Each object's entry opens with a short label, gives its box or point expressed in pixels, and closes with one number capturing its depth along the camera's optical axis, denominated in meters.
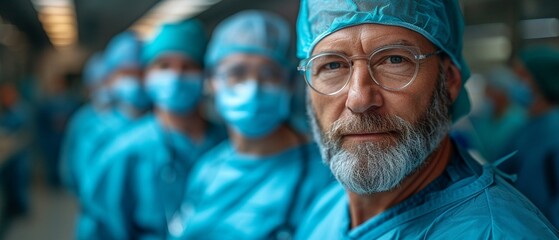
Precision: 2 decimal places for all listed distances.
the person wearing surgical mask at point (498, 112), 3.44
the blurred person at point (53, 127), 9.18
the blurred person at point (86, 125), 5.56
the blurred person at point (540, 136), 2.52
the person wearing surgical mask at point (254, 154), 1.97
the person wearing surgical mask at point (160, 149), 2.69
